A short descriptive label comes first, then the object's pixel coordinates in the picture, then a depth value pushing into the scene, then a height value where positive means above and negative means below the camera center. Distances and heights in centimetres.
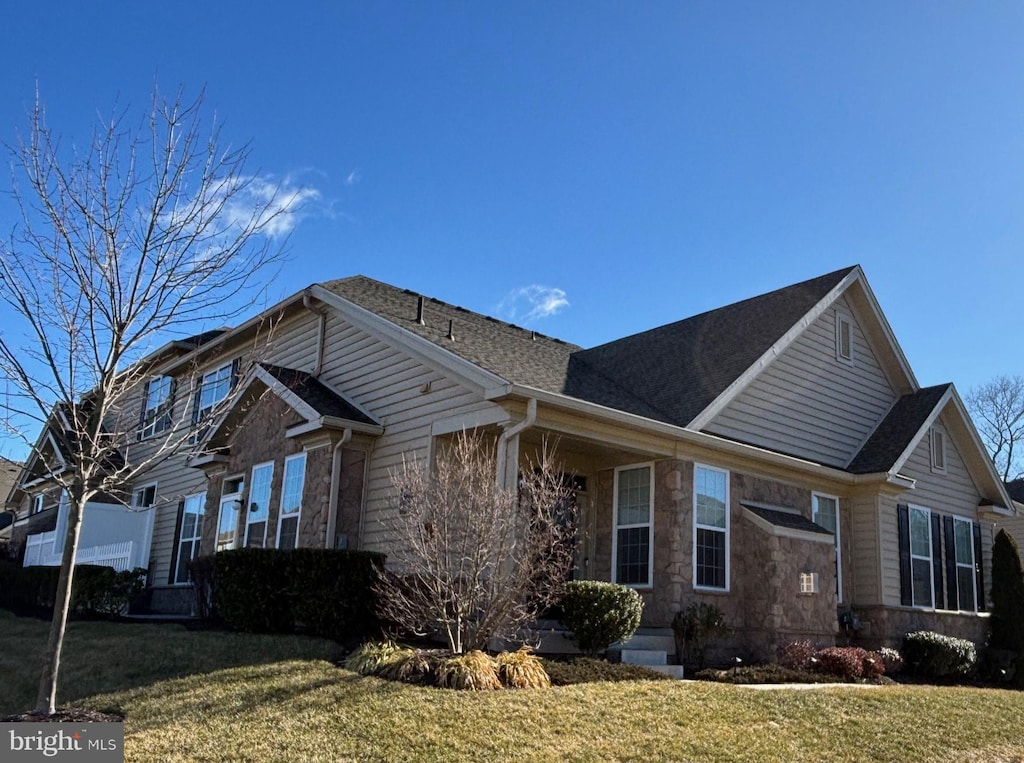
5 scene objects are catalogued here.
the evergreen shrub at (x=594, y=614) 1115 -34
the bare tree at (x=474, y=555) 988 +29
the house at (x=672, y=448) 1344 +219
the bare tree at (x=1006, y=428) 4419 +871
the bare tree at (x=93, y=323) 754 +209
